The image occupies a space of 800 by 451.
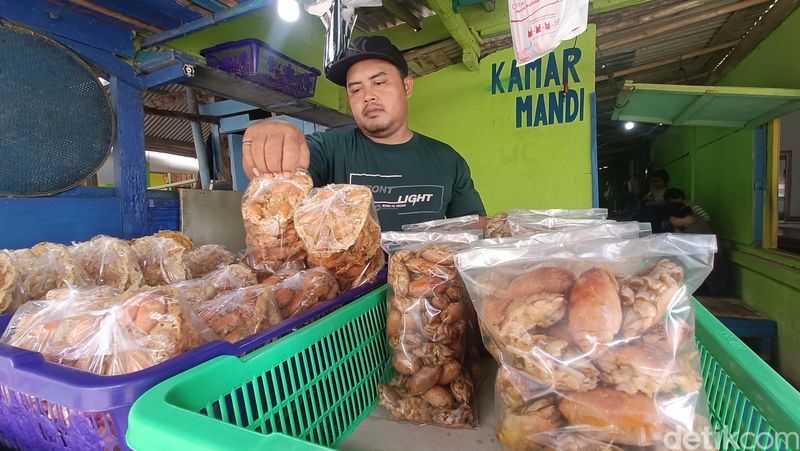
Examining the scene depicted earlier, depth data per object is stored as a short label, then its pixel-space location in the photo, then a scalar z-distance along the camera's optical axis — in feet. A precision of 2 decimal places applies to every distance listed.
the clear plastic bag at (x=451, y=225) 3.58
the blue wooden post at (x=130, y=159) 6.50
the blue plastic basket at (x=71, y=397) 1.34
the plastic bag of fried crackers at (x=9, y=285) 2.48
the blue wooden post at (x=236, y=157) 13.82
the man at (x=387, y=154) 5.40
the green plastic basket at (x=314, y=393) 1.12
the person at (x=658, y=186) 21.54
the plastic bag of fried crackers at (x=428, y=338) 2.27
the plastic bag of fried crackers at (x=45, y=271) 2.72
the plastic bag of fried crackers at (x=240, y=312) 2.30
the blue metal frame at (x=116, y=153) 5.38
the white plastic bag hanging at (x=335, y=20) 5.78
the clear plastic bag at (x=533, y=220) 3.45
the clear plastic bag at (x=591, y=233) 2.27
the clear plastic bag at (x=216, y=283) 2.63
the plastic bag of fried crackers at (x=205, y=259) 3.58
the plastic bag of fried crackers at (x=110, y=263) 2.97
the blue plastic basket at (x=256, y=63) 7.52
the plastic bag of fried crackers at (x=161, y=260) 3.14
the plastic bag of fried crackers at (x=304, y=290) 2.68
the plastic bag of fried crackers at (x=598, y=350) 1.58
